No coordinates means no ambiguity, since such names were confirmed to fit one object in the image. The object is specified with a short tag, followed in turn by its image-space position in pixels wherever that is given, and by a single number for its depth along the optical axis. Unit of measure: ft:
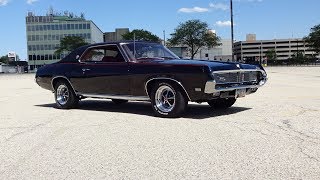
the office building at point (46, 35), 310.35
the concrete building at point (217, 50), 245.63
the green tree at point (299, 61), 203.91
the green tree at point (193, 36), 231.52
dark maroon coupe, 17.93
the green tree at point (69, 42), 251.95
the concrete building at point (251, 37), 366.12
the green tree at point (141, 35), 237.29
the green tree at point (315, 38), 213.46
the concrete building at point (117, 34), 278.93
